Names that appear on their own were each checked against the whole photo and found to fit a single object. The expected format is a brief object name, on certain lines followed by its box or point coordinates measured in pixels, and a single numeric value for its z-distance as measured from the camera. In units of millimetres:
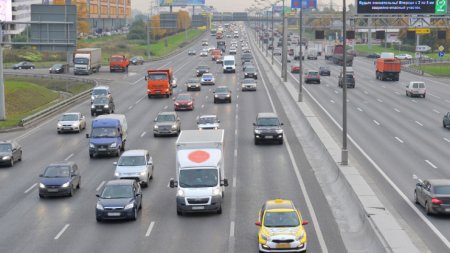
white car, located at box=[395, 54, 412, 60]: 156362
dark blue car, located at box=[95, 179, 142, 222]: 29719
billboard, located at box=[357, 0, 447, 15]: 87500
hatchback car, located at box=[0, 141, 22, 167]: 43281
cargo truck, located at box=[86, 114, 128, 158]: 44938
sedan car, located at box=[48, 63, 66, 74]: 114500
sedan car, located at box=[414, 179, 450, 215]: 29312
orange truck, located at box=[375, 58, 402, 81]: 101250
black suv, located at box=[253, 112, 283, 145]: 48438
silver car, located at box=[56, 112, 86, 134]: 56250
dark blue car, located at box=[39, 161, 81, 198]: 34750
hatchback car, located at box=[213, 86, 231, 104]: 73000
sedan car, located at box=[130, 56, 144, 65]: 137638
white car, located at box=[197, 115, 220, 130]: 52688
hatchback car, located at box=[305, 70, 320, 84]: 96562
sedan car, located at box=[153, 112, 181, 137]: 52906
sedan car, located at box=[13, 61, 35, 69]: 128250
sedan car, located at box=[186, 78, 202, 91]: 85938
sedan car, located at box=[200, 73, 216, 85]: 93312
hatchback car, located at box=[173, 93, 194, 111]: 67500
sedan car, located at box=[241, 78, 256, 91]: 84375
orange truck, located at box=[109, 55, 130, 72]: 116312
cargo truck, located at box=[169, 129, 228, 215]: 30516
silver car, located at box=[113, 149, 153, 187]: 36250
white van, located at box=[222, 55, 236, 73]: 111438
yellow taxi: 24312
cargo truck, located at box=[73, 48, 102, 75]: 110062
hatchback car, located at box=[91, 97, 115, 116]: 67000
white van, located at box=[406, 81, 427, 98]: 80375
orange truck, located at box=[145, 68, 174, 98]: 78875
